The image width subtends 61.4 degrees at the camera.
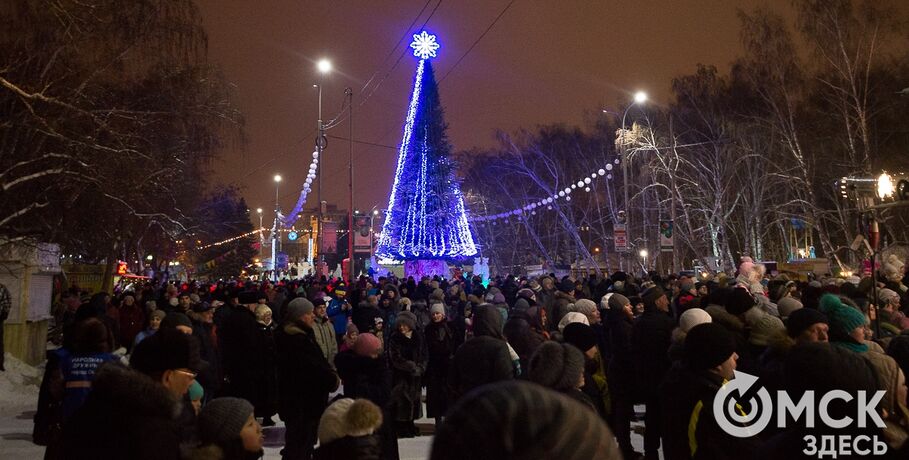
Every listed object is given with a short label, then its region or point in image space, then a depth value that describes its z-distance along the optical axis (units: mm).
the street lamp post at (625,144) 28856
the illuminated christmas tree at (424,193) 37719
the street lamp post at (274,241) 59981
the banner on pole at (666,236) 25469
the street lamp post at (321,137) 30330
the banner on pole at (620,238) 27094
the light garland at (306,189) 34594
